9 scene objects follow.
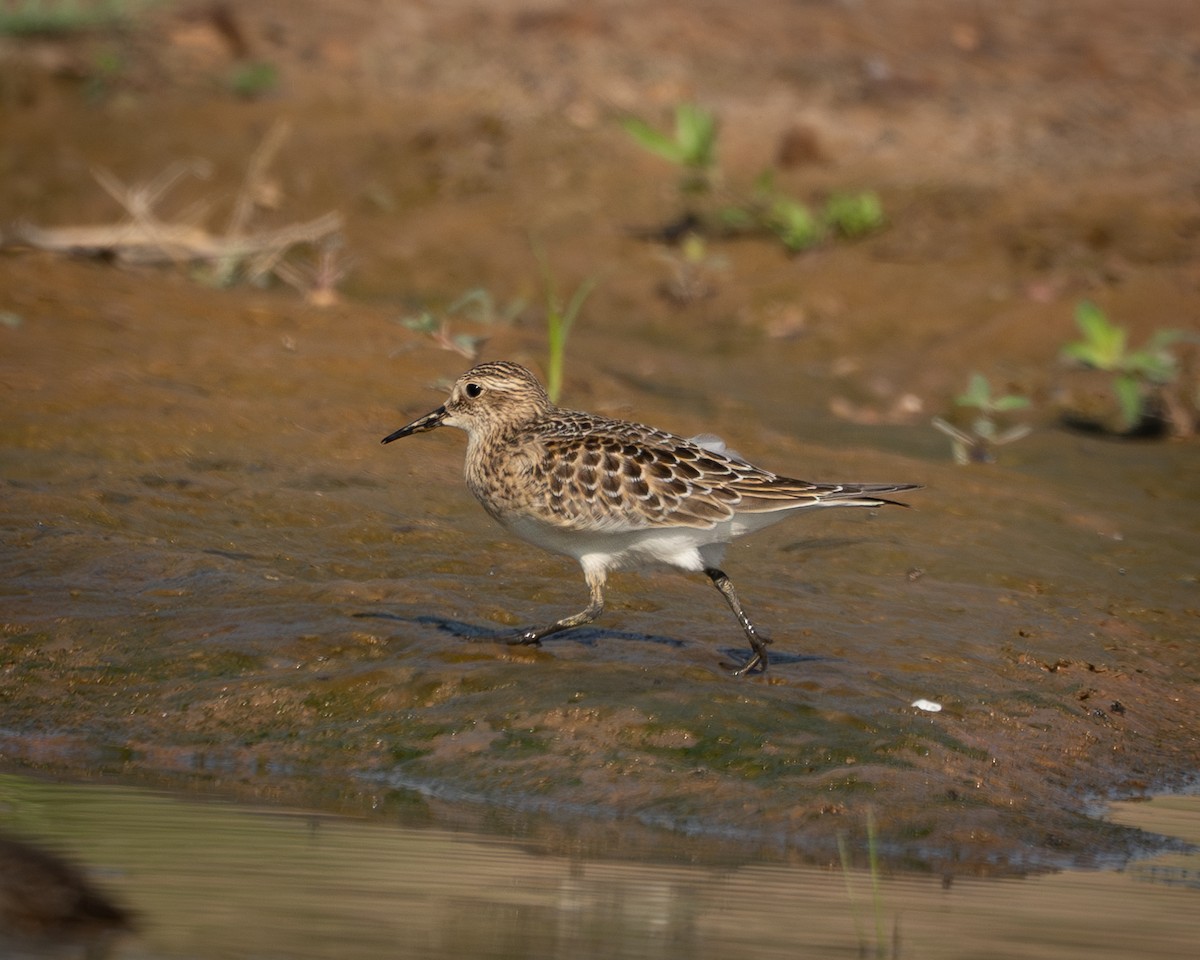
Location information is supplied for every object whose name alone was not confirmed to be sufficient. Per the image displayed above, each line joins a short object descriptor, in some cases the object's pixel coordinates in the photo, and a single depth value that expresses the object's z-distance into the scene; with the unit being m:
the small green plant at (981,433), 10.96
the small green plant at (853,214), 15.58
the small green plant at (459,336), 10.18
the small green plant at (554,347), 9.95
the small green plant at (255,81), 18.30
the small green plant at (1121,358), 11.91
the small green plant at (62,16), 18.14
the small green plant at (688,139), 14.66
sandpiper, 7.01
